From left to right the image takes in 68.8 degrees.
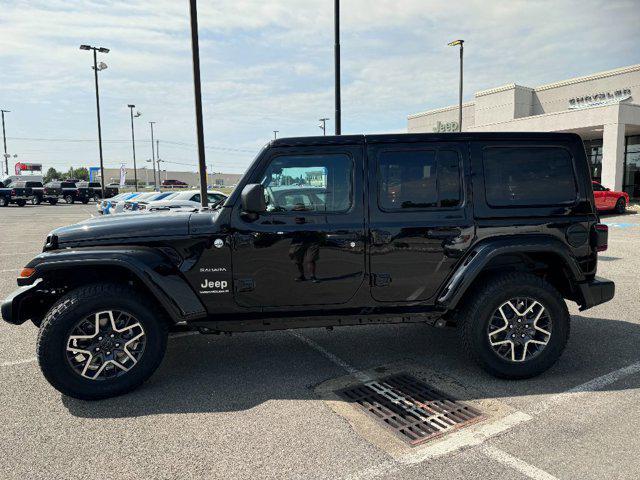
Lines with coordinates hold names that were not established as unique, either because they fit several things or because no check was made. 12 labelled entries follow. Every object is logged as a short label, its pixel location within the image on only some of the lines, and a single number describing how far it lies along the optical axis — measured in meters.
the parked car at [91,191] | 40.03
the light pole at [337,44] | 10.18
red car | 19.09
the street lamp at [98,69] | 27.75
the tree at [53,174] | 114.72
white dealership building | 24.20
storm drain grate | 3.22
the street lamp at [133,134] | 47.38
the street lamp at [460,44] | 21.73
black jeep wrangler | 3.72
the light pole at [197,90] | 10.33
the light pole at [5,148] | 62.78
